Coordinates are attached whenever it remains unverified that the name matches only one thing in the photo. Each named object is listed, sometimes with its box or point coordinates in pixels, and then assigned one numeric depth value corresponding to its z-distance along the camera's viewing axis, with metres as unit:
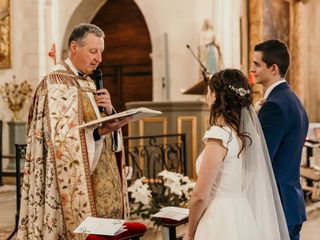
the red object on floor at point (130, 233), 2.71
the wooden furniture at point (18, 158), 4.77
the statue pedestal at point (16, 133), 9.85
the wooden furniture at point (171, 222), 2.96
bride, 2.32
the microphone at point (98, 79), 3.08
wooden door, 11.42
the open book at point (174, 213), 2.96
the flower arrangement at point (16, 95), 9.84
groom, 2.53
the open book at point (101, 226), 2.52
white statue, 8.59
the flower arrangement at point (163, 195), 5.10
